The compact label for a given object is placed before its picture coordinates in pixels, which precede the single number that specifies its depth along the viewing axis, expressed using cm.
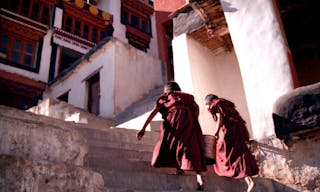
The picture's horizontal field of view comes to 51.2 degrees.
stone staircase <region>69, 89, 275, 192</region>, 308
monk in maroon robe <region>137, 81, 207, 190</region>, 369
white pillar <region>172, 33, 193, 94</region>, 668
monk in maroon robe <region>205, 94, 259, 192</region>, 402
